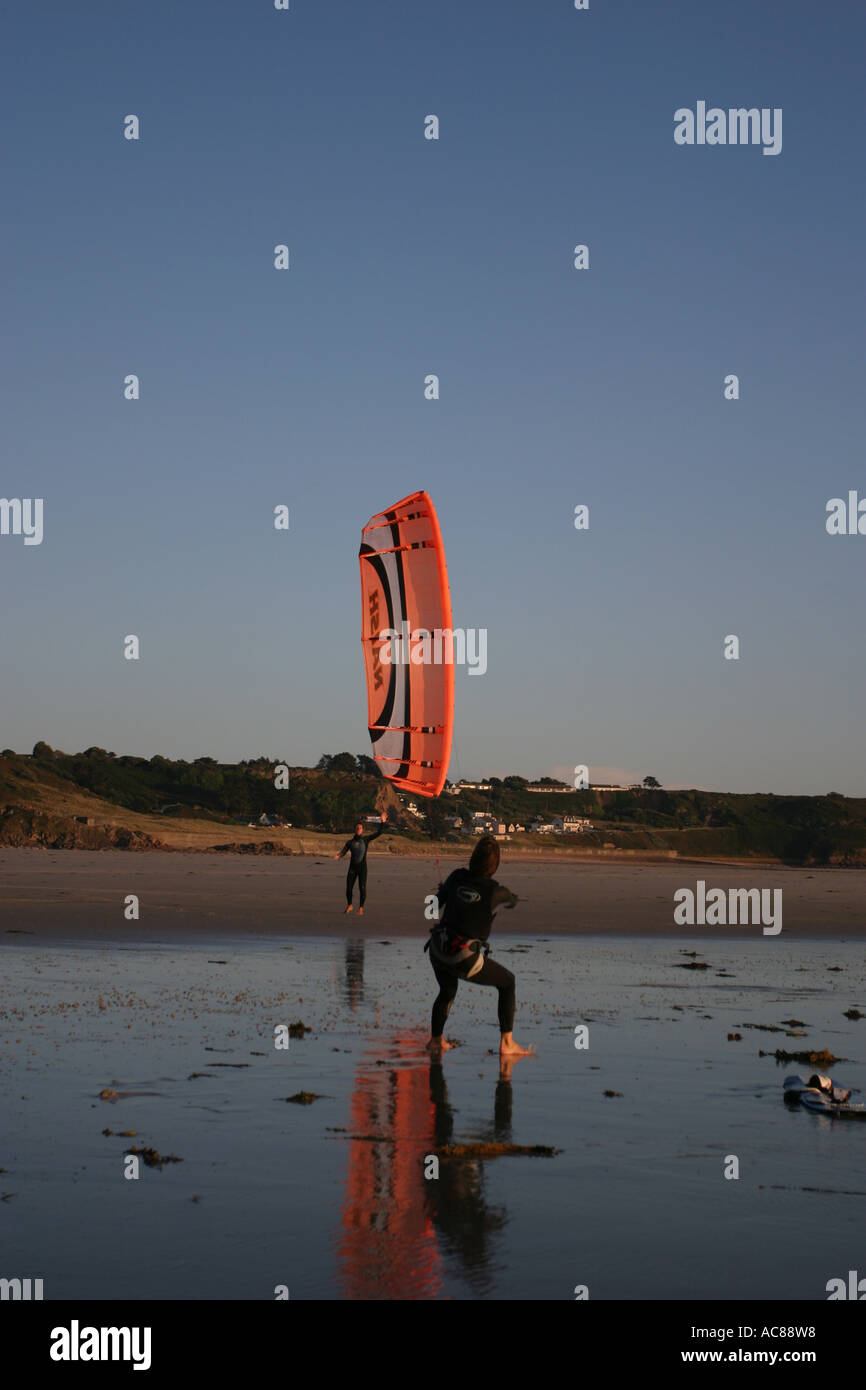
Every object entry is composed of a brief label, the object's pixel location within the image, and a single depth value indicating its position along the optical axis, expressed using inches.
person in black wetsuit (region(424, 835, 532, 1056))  483.2
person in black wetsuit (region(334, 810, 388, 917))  1076.9
